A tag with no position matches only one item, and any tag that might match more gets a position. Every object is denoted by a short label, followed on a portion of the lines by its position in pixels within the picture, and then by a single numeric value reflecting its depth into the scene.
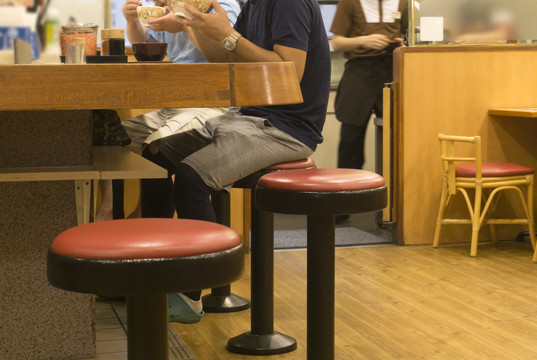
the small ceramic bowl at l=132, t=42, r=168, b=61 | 3.75
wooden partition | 7.95
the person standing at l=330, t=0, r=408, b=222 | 8.85
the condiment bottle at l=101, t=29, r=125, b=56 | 3.99
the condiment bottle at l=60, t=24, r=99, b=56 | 3.99
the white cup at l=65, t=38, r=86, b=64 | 3.46
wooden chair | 7.49
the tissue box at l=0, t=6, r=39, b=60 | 3.65
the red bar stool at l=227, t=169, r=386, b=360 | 3.53
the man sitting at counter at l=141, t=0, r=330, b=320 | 4.39
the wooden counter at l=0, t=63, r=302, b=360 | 4.02
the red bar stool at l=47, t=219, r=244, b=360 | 2.46
